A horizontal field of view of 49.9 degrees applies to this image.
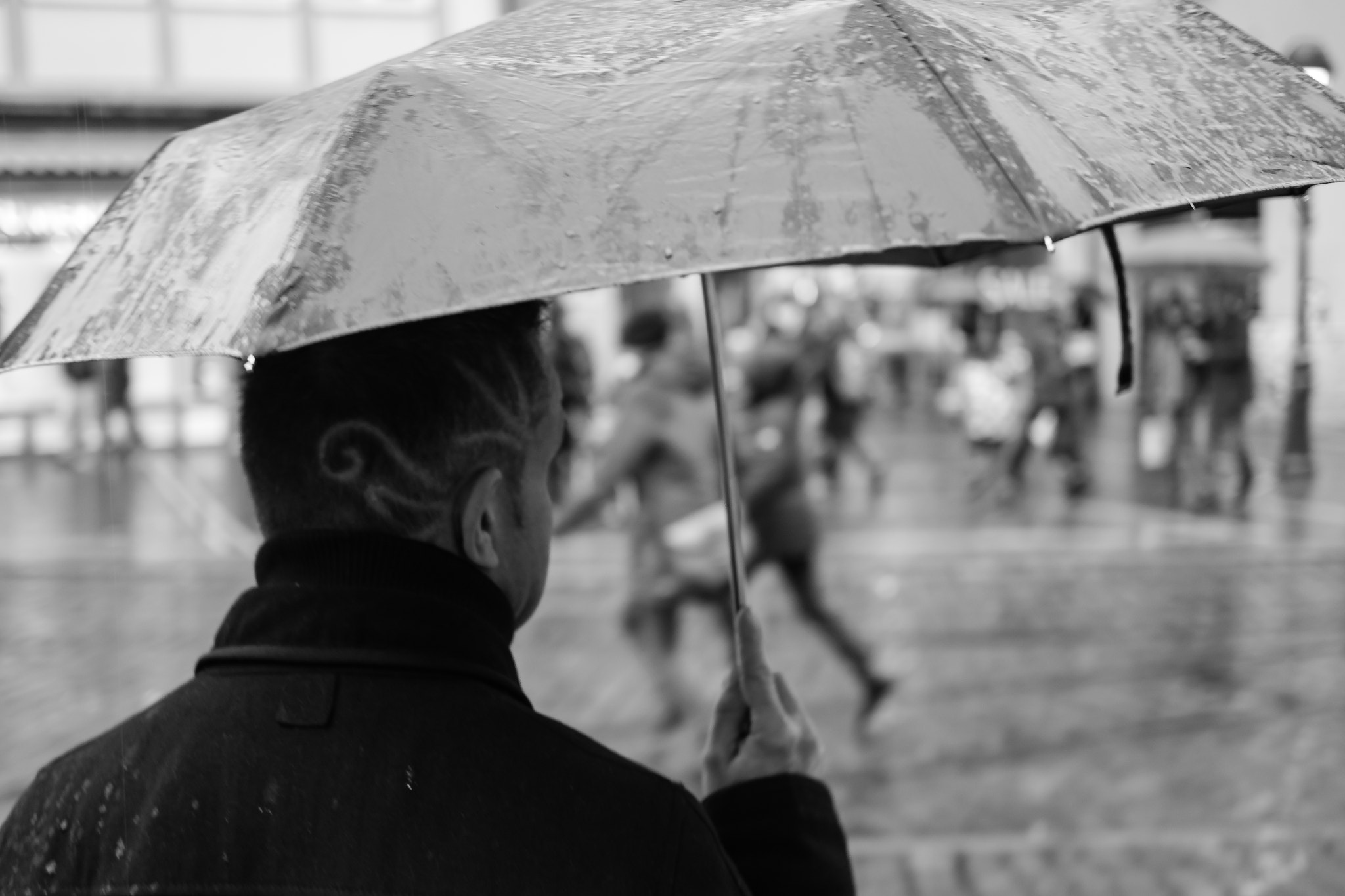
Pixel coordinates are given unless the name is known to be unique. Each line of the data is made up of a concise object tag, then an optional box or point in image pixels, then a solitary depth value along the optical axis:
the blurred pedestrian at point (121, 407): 15.23
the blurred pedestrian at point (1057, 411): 13.52
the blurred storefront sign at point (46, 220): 14.20
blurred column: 13.64
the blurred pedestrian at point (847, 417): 13.80
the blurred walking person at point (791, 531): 6.02
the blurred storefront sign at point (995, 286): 27.42
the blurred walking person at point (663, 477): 5.75
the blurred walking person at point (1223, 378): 12.38
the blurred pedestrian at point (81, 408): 18.19
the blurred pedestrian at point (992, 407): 14.35
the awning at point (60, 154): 13.82
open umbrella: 1.27
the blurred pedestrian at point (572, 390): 13.29
